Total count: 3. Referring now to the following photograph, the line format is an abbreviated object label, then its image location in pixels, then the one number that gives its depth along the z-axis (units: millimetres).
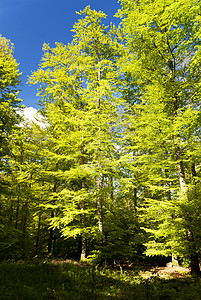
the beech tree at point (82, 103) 10383
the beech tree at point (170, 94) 7473
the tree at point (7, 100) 11012
